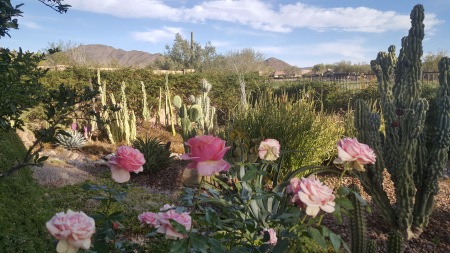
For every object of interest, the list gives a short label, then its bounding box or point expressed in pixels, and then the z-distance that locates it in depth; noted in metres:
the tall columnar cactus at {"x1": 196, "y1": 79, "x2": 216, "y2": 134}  8.00
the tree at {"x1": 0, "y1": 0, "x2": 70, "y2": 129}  1.80
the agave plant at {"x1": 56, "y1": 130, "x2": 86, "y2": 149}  7.97
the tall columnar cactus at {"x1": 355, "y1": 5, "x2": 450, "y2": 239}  3.80
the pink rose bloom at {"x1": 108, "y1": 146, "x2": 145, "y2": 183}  1.46
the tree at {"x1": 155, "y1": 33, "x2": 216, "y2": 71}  28.97
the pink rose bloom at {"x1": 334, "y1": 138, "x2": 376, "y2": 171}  1.55
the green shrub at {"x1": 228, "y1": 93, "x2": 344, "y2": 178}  5.72
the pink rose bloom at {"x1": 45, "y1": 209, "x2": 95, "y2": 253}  1.07
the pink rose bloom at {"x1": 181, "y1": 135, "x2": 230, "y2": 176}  1.25
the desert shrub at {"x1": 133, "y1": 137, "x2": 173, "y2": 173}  6.09
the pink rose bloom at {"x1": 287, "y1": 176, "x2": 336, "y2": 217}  1.30
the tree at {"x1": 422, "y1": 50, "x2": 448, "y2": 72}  26.15
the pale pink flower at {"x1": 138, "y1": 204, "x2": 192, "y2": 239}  1.33
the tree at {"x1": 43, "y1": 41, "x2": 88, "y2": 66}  20.87
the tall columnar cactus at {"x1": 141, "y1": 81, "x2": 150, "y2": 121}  10.81
